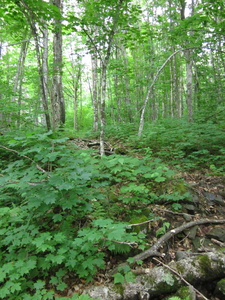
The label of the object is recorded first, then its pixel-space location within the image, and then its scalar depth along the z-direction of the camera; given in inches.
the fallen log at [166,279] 101.5
